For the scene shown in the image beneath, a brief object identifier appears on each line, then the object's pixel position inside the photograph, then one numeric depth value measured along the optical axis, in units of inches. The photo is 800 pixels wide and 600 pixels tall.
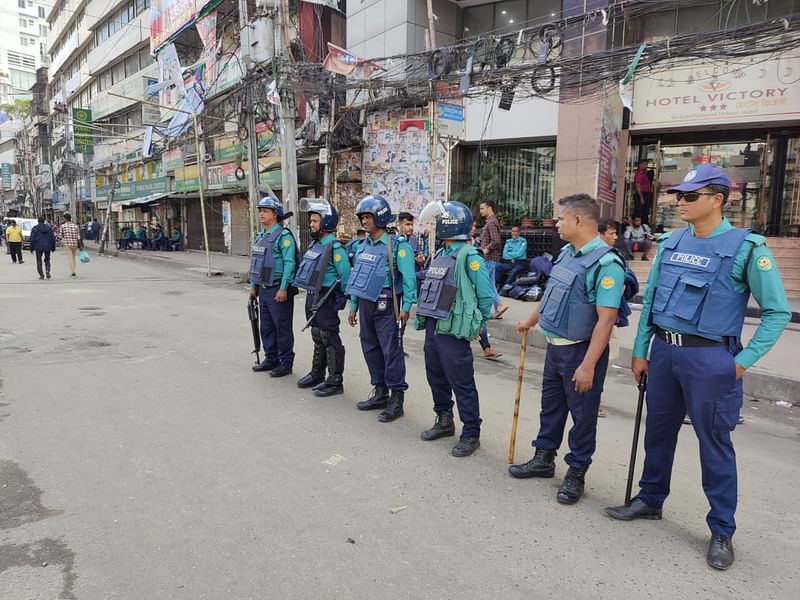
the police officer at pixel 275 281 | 218.1
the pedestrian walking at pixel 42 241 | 540.4
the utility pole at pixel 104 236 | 962.8
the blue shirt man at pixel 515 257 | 449.7
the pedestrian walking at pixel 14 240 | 719.7
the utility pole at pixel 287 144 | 483.2
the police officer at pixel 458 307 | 149.0
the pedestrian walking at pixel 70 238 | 571.8
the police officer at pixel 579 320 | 118.3
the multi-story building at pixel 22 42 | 2743.1
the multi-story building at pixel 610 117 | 467.2
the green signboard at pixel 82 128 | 952.9
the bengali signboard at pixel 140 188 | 1064.8
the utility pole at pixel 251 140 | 528.4
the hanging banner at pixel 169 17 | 888.3
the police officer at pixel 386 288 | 177.9
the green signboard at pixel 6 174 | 2276.1
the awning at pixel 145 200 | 1058.6
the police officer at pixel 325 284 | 201.8
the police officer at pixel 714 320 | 99.9
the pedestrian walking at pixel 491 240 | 338.6
